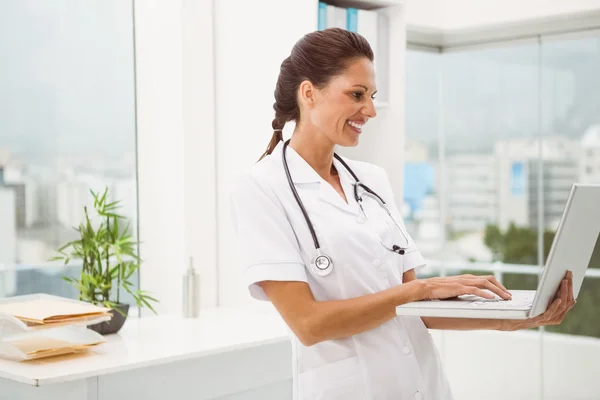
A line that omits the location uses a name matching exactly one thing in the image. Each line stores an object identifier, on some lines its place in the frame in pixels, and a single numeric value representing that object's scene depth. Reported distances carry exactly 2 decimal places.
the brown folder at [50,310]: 2.23
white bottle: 2.96
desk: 2.10
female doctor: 1.56
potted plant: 2.65
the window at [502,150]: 4.11
